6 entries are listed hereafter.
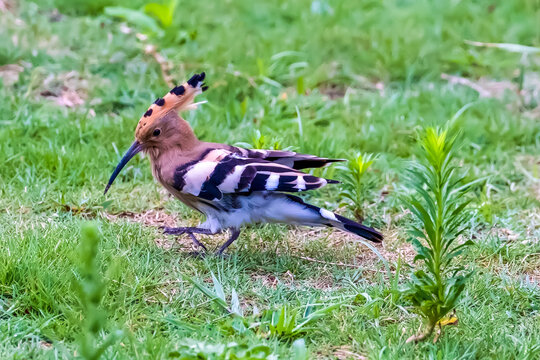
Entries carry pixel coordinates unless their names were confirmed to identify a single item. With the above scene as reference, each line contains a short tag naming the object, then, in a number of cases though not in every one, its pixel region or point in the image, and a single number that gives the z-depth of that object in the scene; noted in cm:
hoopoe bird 703
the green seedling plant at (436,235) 546
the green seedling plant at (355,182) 795
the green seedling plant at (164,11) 1312
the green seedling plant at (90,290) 364
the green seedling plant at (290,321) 579
